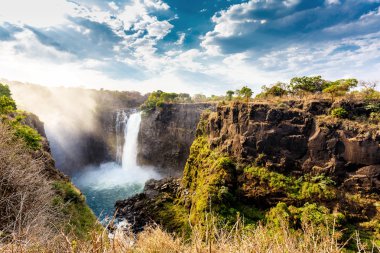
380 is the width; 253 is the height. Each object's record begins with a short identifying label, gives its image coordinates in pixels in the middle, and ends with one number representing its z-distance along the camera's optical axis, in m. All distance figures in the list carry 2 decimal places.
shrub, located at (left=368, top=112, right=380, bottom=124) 20.58
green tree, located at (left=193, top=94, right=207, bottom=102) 72.74
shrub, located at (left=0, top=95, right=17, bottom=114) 18.30
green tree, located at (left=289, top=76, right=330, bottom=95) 29.23
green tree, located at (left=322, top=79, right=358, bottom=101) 23.81
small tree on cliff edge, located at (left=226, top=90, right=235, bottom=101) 48.57
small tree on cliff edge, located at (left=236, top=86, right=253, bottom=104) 38.50
